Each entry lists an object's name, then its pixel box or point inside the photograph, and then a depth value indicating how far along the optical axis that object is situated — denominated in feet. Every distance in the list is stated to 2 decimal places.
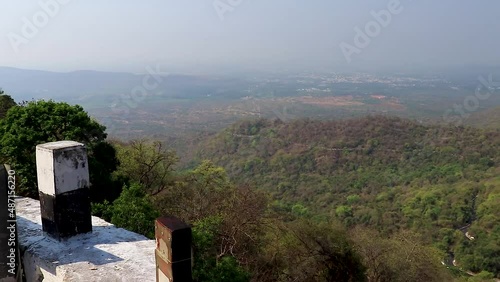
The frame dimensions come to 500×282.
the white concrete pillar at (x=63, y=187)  16.96
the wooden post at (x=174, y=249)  10.83
